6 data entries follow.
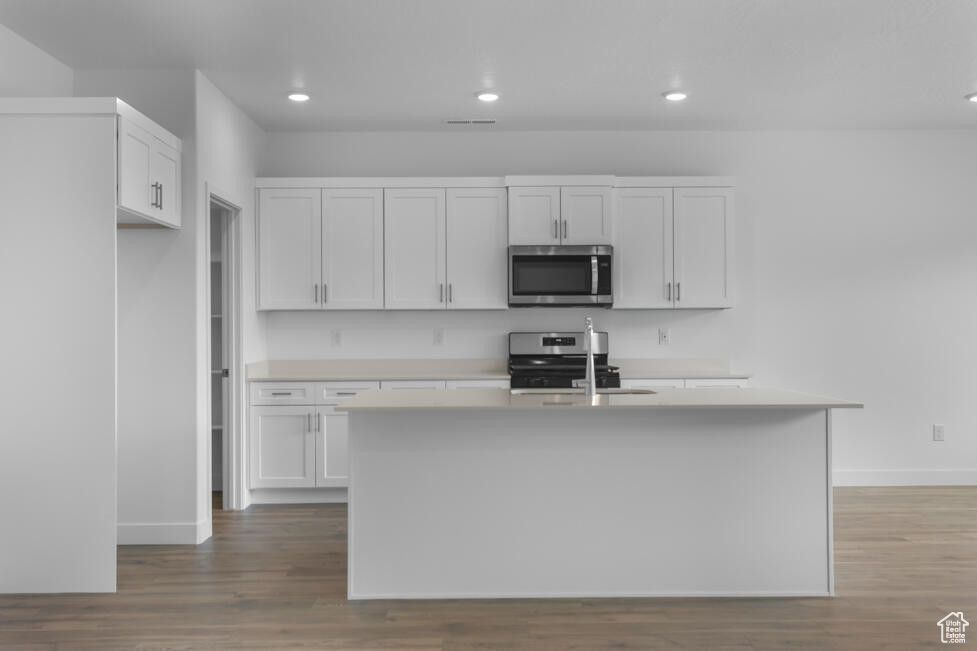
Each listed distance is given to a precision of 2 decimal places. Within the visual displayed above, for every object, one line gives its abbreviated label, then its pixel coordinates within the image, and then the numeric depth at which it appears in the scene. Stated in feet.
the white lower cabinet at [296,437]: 17.12
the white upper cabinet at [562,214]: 17.95
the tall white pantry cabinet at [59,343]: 11.29
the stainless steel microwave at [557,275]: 17.76
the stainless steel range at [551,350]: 18.56
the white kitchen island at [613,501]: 11.07
